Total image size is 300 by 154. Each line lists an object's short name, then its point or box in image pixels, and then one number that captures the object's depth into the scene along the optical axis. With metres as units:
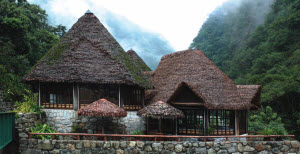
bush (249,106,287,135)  19.06
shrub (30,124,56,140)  12.87
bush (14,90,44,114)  13.70
